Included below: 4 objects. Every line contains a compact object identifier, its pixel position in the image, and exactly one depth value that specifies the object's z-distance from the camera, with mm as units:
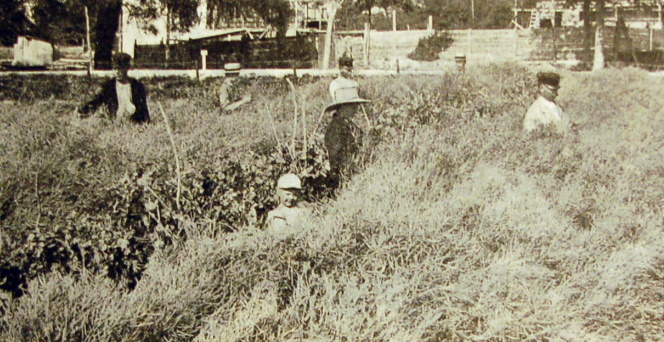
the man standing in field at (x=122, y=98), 7926
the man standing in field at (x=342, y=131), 5926
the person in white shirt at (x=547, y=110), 6773
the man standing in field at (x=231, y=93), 10144
